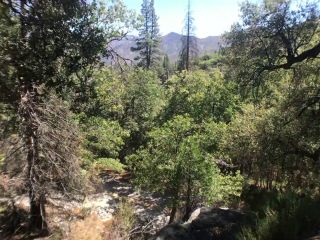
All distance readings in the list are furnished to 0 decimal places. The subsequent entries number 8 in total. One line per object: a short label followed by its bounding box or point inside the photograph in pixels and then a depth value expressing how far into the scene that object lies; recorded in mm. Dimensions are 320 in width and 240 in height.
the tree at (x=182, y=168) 11438
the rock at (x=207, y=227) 6840
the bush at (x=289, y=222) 4510
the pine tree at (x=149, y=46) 38916
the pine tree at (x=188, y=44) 42103
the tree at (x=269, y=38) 7862
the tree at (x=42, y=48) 5470
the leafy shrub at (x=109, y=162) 13832
